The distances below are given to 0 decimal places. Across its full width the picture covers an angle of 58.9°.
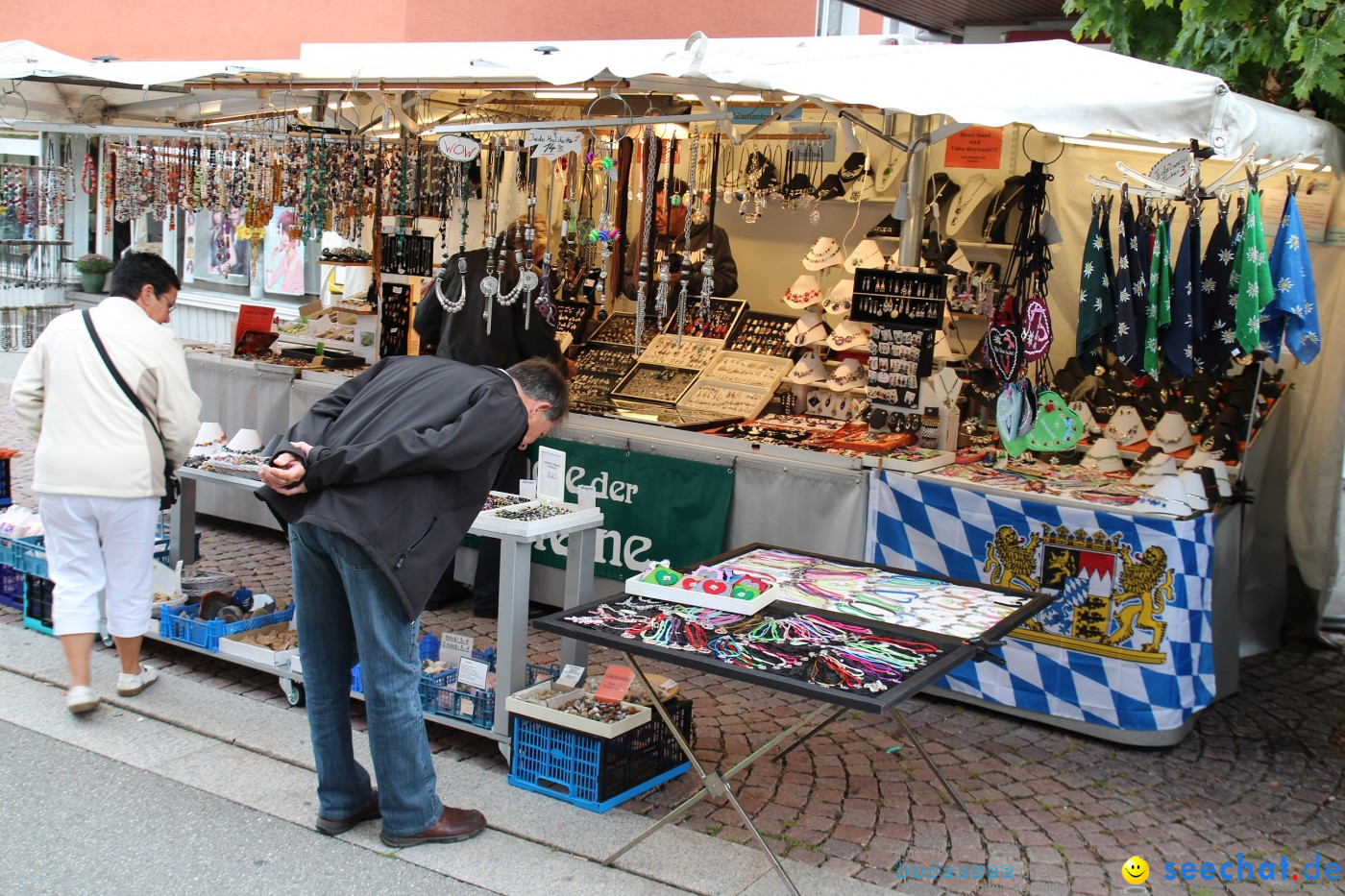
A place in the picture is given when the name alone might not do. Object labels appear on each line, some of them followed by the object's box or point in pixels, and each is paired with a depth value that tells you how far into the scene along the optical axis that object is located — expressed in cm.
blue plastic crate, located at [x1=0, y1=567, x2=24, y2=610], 570
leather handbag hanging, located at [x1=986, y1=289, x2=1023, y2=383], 535
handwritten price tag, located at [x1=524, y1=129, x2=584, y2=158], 509
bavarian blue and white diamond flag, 464
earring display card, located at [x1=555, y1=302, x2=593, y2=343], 749
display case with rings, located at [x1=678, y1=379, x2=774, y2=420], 634
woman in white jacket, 442
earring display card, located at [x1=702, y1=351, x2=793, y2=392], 655
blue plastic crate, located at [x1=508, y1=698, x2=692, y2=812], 391
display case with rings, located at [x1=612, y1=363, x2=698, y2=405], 667
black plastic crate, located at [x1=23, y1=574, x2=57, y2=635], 536
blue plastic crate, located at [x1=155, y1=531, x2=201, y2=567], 579
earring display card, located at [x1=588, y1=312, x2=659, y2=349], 733
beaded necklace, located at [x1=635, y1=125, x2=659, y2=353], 558
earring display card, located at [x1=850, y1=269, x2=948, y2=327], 538
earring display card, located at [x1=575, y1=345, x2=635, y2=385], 707
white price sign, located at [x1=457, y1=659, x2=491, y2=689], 423
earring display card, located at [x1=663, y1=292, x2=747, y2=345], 717
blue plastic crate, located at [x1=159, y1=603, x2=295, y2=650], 493
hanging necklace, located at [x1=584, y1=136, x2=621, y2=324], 541
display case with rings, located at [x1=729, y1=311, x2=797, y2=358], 688
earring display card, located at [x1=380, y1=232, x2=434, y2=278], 686
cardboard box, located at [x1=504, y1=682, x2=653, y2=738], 385
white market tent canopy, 381
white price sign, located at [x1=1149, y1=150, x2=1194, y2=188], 414
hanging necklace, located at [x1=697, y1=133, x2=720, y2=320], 560
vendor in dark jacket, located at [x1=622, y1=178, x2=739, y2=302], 714
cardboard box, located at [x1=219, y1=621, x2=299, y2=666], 476
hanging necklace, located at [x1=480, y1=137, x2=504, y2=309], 602
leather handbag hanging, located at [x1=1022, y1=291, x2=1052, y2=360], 529
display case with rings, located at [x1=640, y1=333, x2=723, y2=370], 690
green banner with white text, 553
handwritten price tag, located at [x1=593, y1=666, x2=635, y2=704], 406
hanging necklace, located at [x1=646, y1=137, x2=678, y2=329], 563
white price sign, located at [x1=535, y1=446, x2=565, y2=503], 447
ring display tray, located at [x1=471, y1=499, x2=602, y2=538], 414
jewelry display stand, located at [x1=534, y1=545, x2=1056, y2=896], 303
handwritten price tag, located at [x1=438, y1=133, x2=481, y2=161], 536
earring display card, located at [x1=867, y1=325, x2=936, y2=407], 547
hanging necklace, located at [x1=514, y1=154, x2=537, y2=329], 589
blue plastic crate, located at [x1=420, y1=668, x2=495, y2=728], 426
